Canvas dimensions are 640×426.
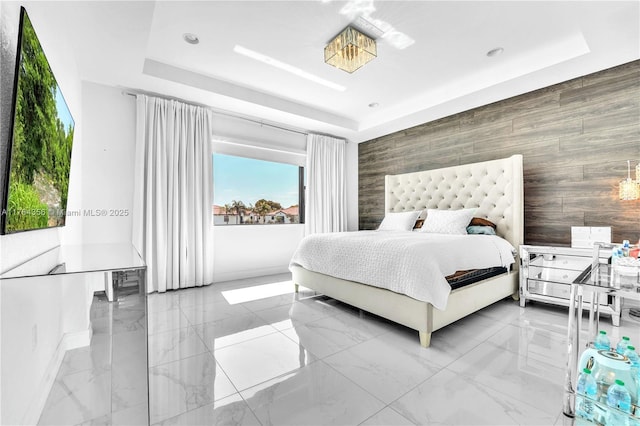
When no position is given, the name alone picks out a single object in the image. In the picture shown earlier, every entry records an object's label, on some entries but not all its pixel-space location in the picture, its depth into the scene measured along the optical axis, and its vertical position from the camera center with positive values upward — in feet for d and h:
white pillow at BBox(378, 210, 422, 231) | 12.67 -0.37
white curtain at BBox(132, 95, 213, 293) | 10.84 +0.85
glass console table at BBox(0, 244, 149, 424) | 3.05 -1.66
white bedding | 6.66 -1.32
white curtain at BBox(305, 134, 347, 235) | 15.85 +1.67
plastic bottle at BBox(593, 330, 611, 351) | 3.33 -1.60
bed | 7.05 -0.19
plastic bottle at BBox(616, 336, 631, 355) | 3.22 -1.59
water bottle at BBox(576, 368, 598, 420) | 3.03 -2.03
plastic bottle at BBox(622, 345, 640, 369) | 3.13 -1.66
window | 13.92 +1.20
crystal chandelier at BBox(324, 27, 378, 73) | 7.97 +4.99
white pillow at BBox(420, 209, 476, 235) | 10.74 -0.35
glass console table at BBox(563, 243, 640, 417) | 2.95 -0.85
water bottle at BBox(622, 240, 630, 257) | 3.97 -0.54
